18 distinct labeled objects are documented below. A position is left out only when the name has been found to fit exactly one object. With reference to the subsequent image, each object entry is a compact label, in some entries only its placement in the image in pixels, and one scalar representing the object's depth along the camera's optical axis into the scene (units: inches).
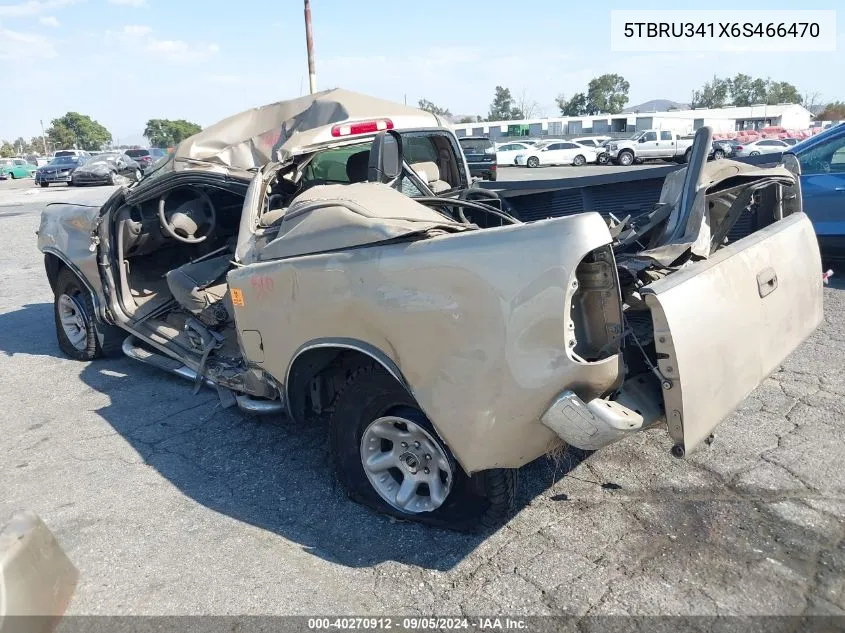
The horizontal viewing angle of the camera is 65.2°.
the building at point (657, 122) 2183.8
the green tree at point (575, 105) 3966.5
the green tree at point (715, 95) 3986.2
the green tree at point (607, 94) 3929.6
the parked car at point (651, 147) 1364.4
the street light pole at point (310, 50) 564.7
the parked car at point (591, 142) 1518.2
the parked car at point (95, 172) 1184.8
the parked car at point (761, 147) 1273.4
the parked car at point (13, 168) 1760.6
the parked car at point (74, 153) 1425.8
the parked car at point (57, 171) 1253.1
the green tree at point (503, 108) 4537.2
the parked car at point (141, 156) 1449.3
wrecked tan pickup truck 99.3
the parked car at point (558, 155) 1494.8
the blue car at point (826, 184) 283.1
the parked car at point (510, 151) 1514.5
